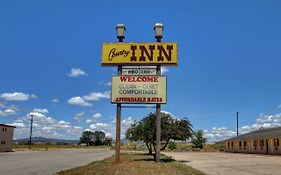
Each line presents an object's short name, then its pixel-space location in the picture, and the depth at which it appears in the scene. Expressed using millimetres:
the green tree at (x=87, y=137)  158438
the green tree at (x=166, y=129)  29172
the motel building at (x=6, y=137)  62312
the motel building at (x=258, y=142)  46600
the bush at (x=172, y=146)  82075
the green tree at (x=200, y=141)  84250
